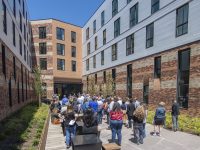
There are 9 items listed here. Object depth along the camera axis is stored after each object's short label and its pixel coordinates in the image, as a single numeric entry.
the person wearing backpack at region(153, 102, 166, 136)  8.60
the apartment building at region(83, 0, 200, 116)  11.70
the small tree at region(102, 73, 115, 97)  18.93
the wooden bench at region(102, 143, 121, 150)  4.31
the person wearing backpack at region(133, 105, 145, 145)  7.41
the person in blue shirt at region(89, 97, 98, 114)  11.19
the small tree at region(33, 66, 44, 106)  23.27
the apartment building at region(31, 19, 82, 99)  29.75
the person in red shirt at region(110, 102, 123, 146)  7.19
